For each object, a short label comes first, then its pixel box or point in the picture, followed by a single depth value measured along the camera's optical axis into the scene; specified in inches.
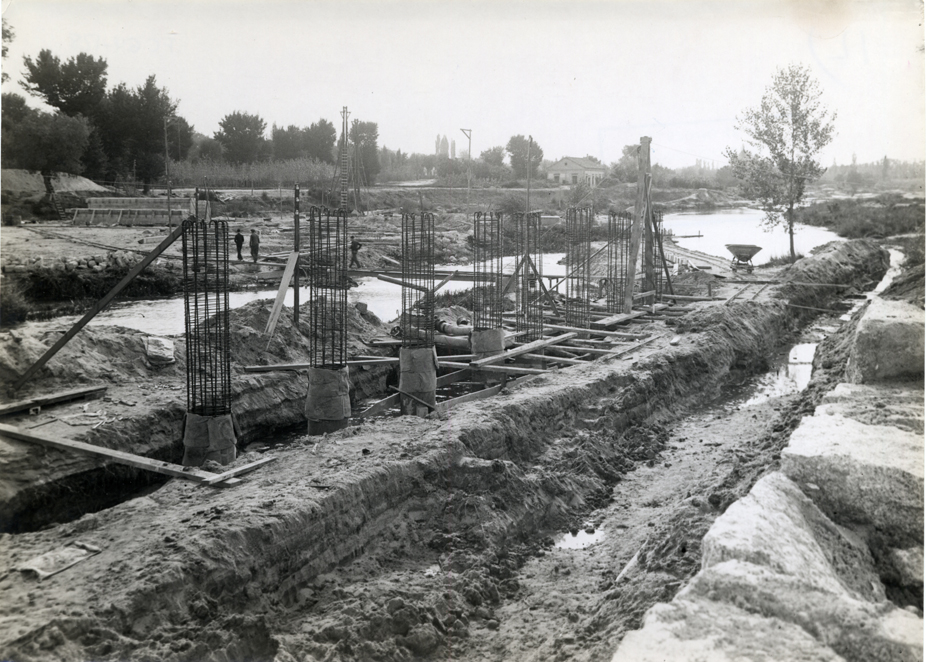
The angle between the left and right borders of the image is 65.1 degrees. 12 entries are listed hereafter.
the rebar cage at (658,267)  676.5
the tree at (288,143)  1734.7
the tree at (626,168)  1889.8
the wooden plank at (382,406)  408.5
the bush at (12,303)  542.6
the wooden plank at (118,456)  266.8
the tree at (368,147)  1820.9
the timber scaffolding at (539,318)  444.8
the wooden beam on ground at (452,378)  467.4
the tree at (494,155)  2331.4
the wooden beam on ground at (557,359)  471.6
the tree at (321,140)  1785.2
